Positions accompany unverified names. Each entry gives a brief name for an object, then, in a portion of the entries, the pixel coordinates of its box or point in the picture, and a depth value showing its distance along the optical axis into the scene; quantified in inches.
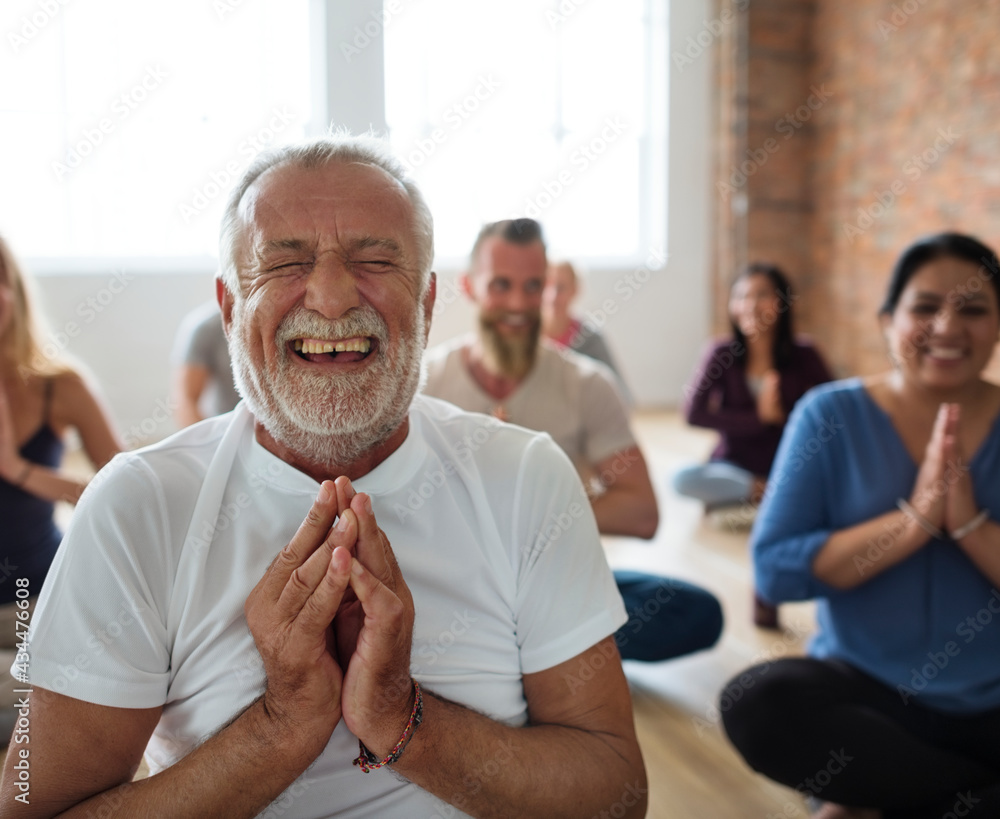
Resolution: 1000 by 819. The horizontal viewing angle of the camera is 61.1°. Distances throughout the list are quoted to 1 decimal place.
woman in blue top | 66.8
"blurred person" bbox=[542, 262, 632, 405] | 144.9
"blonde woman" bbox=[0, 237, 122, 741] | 83.1
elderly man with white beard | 39.3
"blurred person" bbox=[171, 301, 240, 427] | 134.7
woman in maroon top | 159.9
